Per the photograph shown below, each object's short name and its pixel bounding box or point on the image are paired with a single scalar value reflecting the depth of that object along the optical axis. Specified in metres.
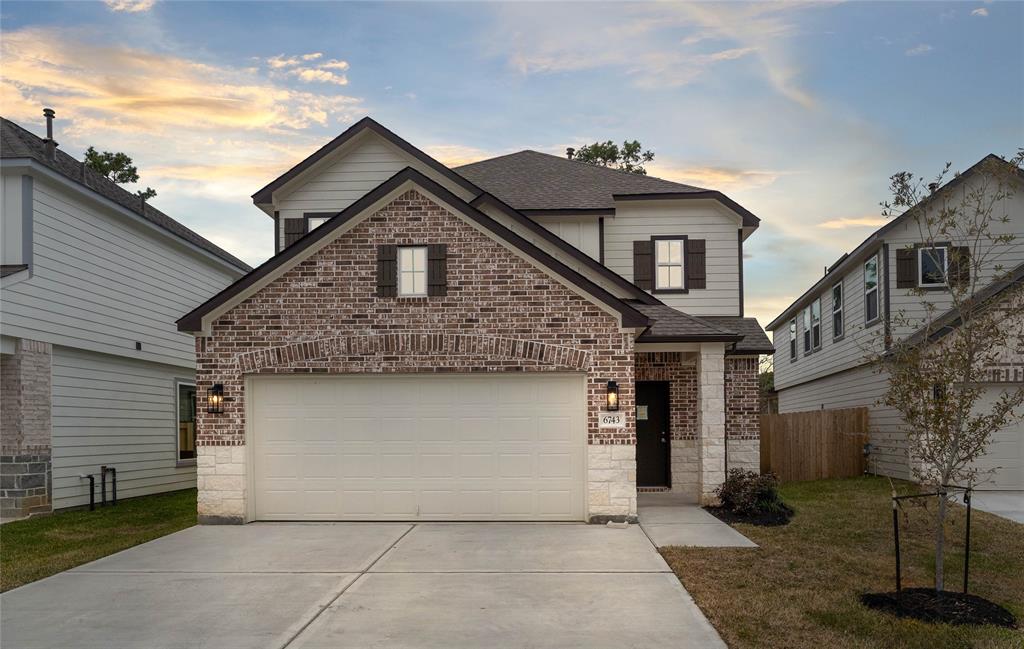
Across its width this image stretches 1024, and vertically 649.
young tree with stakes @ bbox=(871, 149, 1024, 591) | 7.63
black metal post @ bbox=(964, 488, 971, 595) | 7.83
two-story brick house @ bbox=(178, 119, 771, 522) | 12.78
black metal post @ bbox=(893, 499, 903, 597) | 7.77
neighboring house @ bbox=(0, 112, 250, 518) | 14.55
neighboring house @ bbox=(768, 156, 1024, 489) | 17.70
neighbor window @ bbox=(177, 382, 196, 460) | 21.03
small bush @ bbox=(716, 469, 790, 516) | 13.59
